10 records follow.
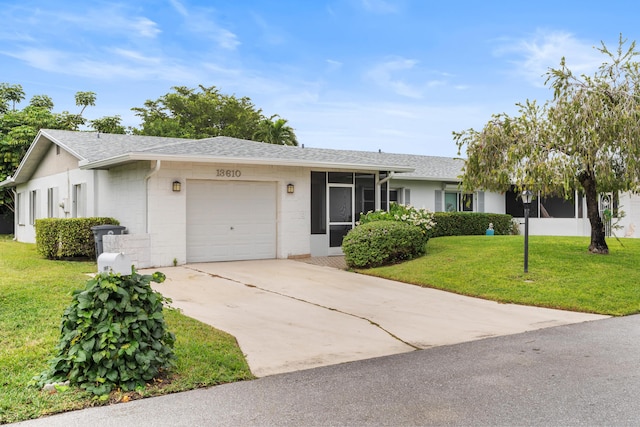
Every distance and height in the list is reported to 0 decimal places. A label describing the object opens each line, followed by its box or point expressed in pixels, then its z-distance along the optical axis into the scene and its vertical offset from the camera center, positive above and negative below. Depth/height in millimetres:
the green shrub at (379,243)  12453 -817
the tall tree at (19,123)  25734 +4725
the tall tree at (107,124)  32219 +5359
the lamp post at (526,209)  10688 -19
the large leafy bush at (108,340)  4430 -1103
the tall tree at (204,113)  37812 +7125
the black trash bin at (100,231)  13234 -493
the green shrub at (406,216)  13555 -189
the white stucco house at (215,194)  12742 +448
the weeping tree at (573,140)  10633 +1450
